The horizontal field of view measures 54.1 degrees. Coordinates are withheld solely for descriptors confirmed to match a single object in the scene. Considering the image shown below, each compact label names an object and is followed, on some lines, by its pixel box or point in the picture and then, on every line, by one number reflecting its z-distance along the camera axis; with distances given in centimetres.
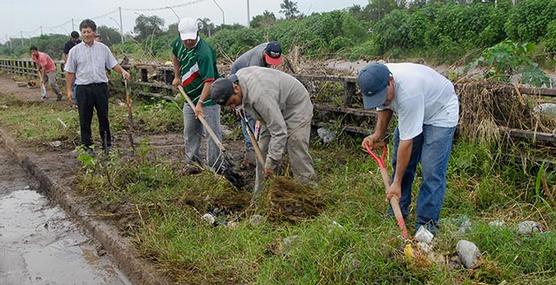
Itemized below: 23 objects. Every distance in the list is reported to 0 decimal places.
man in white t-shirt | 330
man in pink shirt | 1488
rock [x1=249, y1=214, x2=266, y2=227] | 416
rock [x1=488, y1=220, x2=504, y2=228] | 354
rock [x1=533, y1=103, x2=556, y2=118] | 478
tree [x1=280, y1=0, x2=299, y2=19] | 3772
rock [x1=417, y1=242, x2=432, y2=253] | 317
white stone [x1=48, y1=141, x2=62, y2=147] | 796
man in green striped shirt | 551
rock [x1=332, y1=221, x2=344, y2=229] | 355
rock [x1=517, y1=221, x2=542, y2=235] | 350
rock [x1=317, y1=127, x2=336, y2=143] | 670
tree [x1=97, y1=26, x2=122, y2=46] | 3049
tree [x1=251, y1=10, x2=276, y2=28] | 2915
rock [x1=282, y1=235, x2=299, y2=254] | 349
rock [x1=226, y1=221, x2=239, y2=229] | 411
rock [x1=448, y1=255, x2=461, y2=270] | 308
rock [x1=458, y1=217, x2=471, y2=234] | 352
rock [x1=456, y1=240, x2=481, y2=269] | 309
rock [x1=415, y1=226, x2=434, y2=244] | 332
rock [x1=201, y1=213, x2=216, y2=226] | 428
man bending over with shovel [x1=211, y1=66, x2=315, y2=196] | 437
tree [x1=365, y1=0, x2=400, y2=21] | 2924
